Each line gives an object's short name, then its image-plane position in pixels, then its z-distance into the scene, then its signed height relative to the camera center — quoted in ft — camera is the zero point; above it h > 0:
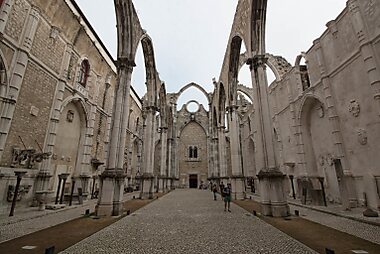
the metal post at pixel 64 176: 34.39 -0.26
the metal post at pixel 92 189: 49.57 -3.73
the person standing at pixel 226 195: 29.25 -2.99
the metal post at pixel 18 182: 25.44 -1.12
